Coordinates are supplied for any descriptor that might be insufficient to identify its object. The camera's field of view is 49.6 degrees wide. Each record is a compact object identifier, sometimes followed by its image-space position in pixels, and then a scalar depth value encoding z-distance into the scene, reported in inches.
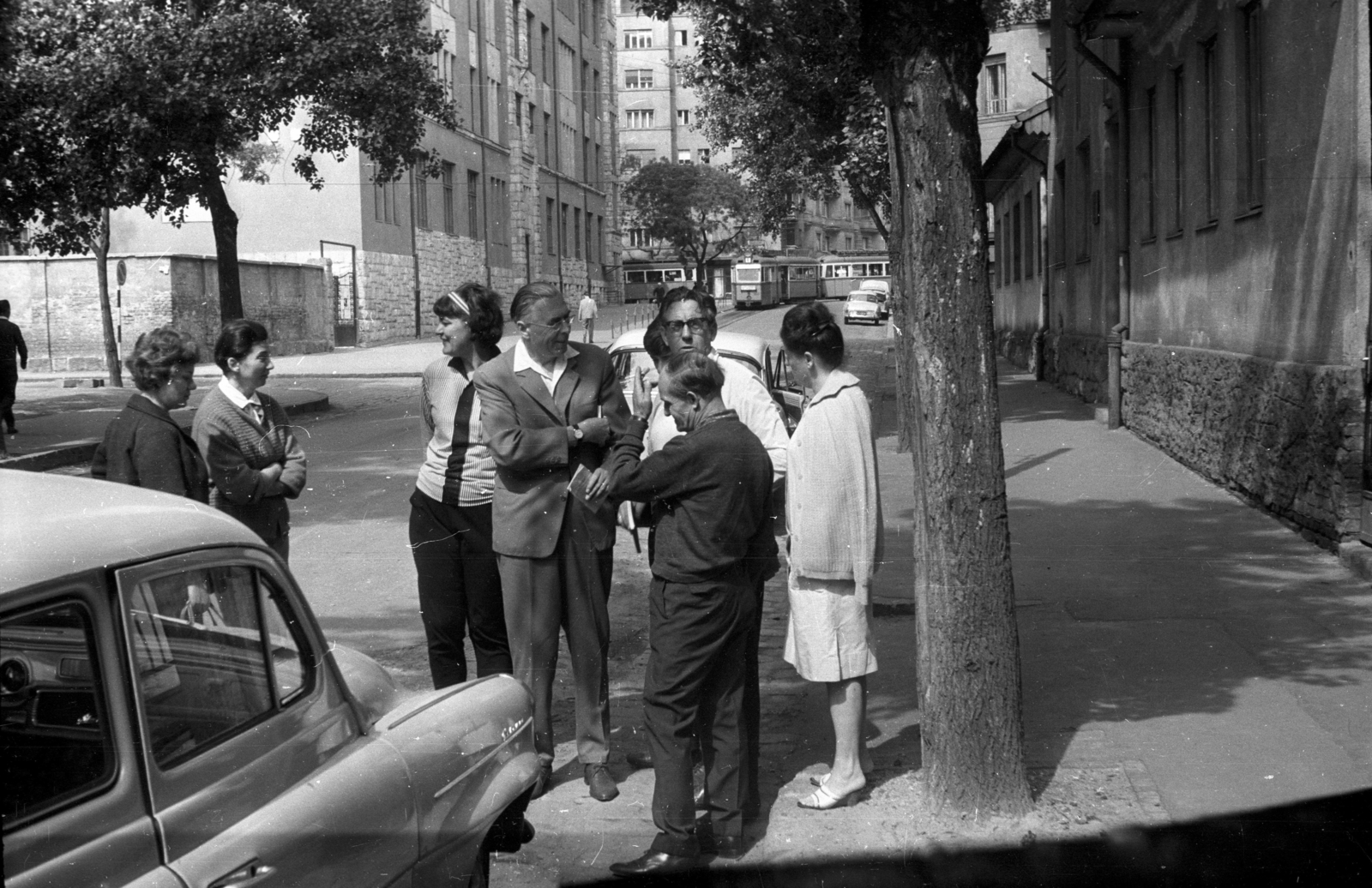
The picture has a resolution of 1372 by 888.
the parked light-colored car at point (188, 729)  91.0
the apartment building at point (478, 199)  1656.0
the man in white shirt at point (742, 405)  201.6
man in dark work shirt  185.0
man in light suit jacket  209.0
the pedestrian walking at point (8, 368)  672.4
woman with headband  222.8
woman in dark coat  203.0
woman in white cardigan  198.4
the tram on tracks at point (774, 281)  2977.4
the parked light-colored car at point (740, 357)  441.4
